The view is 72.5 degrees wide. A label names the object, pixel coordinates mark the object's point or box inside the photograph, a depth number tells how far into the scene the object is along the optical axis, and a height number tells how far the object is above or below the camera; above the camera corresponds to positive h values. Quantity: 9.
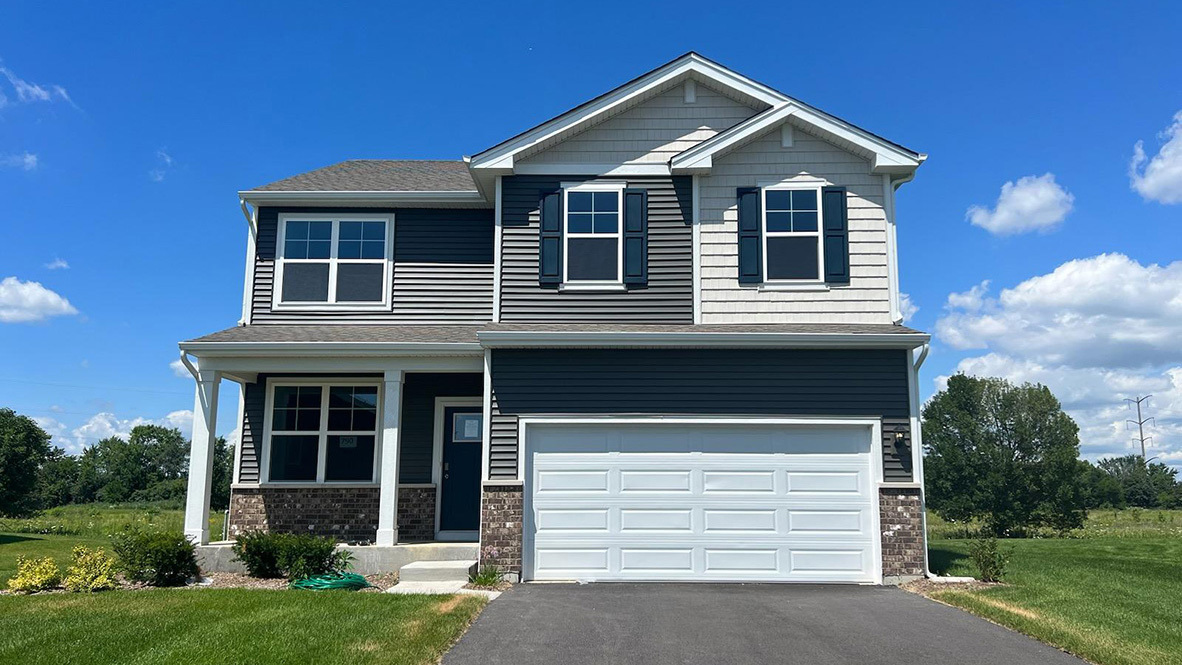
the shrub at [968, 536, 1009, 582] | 10.34 -1.42
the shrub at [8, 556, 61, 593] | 9.30 -1.64
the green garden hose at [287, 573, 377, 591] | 9.80 -1.74
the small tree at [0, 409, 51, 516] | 20.83 -0.59
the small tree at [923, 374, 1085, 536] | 30.73 -0.26
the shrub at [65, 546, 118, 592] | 9.31 -1.59
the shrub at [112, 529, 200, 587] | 9.89 -1.49
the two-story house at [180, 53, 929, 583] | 10.73 +1.26
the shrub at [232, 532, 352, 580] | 10.58 -1.53
